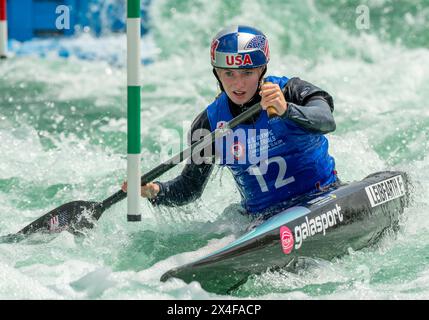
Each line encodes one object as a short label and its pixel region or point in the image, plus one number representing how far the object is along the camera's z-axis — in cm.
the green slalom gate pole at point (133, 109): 930
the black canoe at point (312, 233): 901
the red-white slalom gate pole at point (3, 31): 1656
